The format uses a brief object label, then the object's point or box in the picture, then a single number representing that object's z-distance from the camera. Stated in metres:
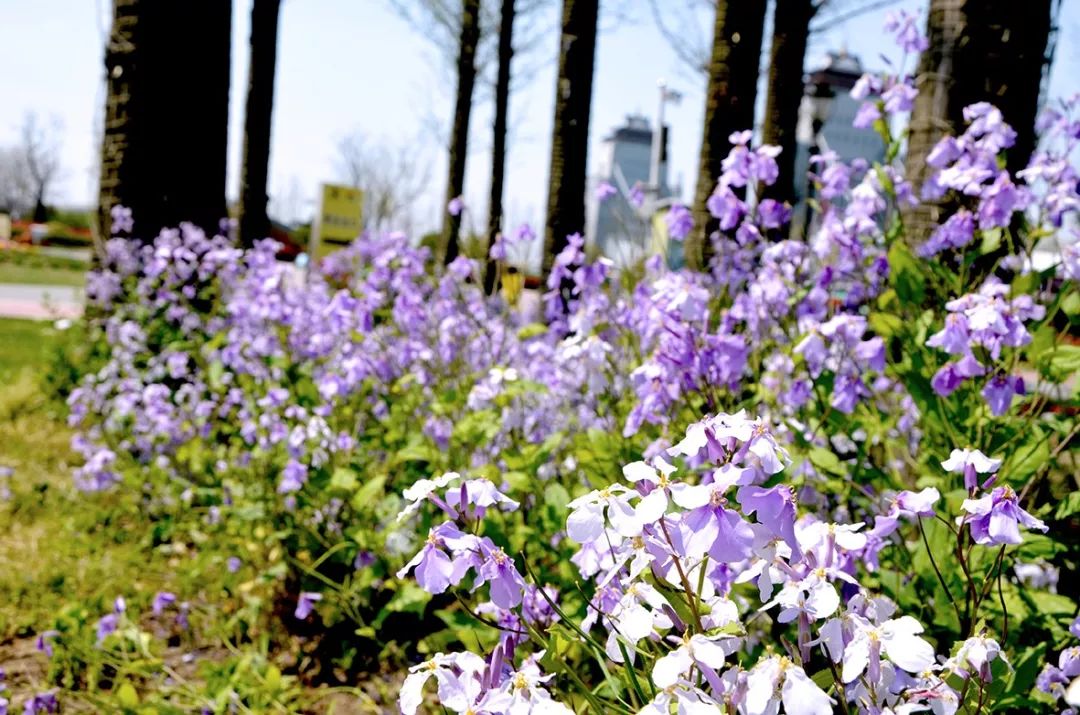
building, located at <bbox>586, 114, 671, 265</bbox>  57.72
